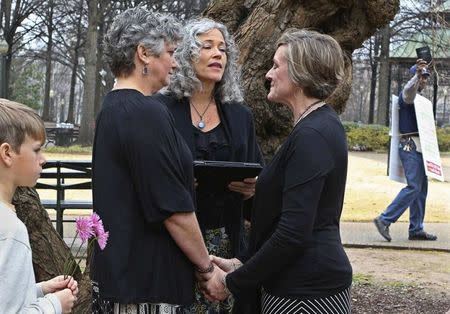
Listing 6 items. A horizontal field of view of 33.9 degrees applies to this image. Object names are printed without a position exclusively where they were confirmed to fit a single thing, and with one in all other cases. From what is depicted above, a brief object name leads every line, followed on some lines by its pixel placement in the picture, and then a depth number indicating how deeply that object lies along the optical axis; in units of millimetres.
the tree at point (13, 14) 33219
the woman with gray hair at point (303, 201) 2523
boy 1994
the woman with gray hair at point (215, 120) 3205
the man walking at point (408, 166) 8742
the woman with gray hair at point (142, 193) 2525
